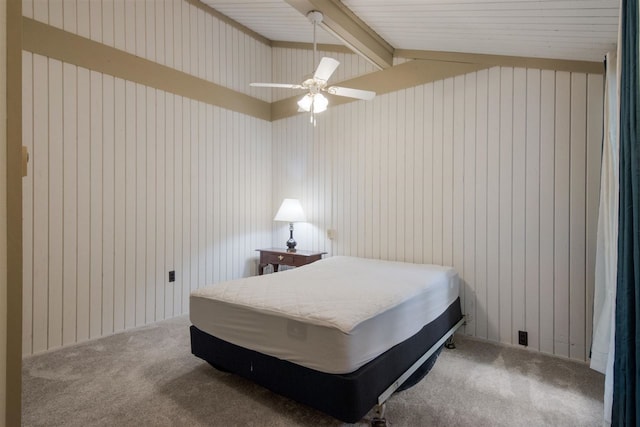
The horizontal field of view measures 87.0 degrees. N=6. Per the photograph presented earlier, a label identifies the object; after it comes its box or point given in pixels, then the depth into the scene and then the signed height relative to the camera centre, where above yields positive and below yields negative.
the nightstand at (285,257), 3.84 -0.55
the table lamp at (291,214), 4.05 -0.05
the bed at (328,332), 1.65 -0.70
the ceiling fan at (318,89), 2.48 +0.95
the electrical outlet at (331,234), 4.01 -0.28
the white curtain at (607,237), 1.83 -0.14
